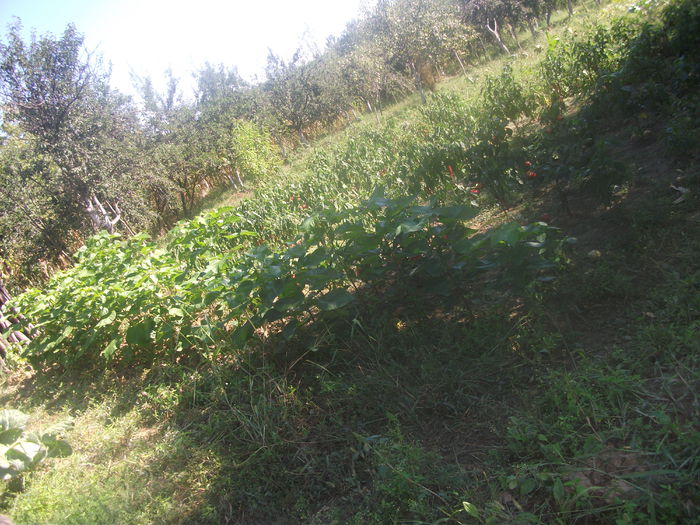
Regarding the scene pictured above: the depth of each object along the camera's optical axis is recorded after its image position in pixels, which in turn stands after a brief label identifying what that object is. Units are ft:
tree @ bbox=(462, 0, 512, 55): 49.96
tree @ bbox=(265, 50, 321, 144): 57.47
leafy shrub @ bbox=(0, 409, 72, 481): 8.38
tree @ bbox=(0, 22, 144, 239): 31.86
